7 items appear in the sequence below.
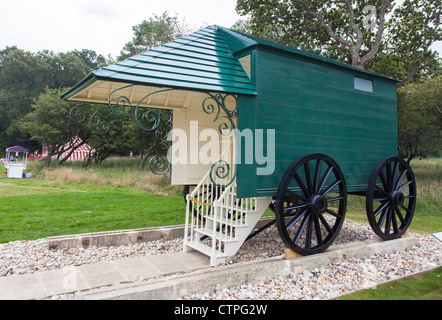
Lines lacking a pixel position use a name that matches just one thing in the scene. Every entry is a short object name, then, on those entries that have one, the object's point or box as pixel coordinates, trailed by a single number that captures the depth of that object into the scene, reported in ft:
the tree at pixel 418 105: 50.26
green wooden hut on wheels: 13.47
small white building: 57.16
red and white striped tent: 70.31
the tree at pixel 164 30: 66.69
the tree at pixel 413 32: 46.93
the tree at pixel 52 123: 64.28
